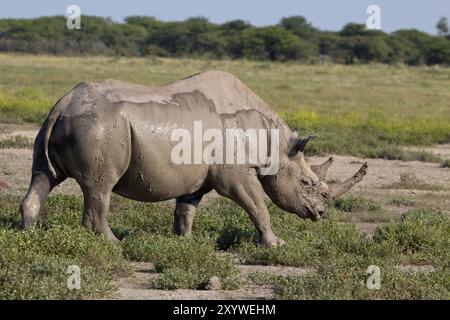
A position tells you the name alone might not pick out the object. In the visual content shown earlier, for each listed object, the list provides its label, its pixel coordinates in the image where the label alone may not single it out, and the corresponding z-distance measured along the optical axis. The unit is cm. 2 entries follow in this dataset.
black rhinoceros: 1798
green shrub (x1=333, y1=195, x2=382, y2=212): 2622
